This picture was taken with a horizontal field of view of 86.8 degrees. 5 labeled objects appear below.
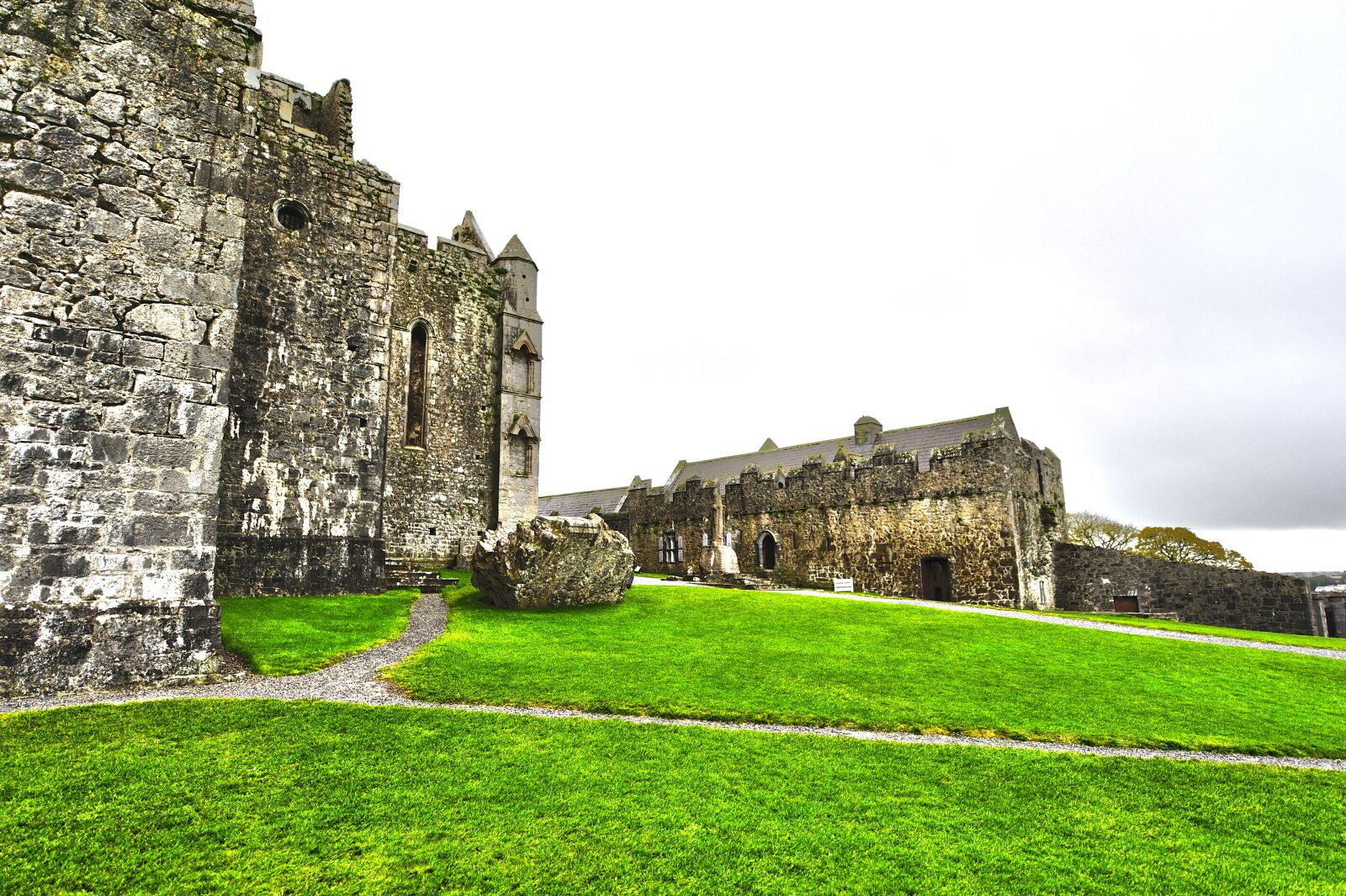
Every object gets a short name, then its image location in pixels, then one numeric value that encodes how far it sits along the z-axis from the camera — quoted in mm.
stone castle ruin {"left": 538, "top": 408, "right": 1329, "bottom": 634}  23703
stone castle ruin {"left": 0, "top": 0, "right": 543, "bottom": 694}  7320
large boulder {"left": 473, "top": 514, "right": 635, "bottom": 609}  13766
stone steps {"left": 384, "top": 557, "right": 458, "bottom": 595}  16438
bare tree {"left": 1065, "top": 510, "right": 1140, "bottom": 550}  50375
